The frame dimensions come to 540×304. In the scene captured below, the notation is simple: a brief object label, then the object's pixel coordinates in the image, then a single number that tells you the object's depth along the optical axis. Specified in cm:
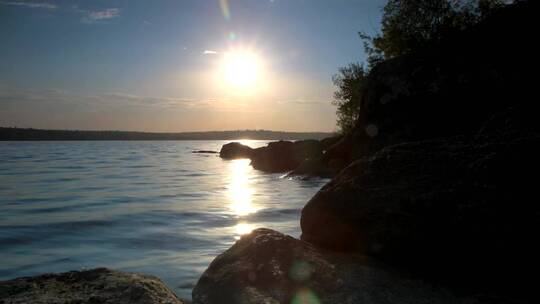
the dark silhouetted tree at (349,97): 3728
